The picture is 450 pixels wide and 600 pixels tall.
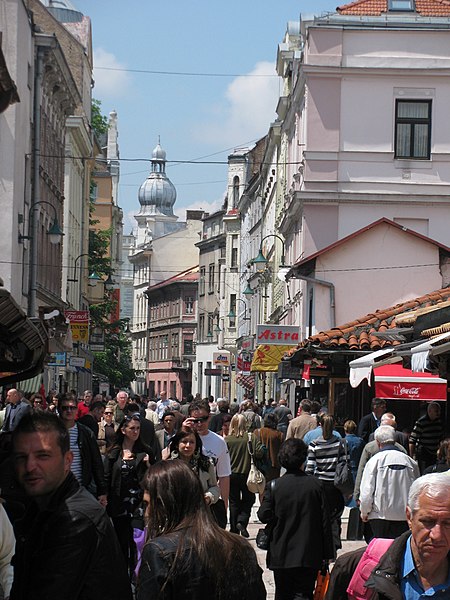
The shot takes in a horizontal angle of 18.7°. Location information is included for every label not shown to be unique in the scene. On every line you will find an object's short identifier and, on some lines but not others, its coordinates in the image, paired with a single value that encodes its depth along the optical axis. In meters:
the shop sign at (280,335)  38.94
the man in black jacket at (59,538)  4.76
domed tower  195.62
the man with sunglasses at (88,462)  11.52
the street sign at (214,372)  83.75
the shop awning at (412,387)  19.55
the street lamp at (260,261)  42.78
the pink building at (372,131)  39.09
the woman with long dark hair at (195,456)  10.88
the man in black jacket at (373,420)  20.64
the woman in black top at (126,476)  11.48
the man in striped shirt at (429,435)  18.11
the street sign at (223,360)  74.75
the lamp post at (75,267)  60.20
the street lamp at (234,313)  81.12
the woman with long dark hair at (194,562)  5.12
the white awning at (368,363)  18.06
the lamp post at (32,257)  40.72
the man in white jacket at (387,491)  12.55
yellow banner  39.47
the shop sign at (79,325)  40.59
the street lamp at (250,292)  64.03
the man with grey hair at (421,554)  4.94
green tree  76.75
